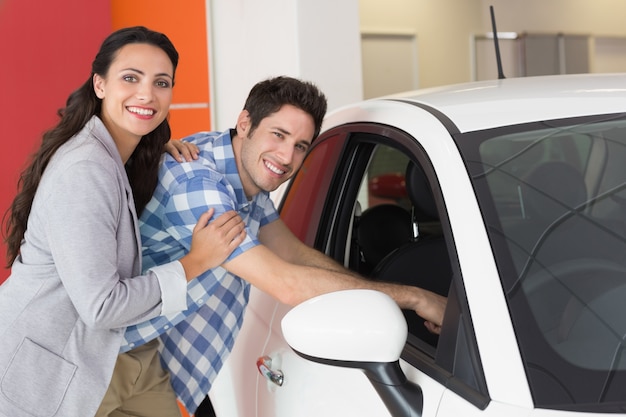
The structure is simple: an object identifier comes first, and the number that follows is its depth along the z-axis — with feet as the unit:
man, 6.26
